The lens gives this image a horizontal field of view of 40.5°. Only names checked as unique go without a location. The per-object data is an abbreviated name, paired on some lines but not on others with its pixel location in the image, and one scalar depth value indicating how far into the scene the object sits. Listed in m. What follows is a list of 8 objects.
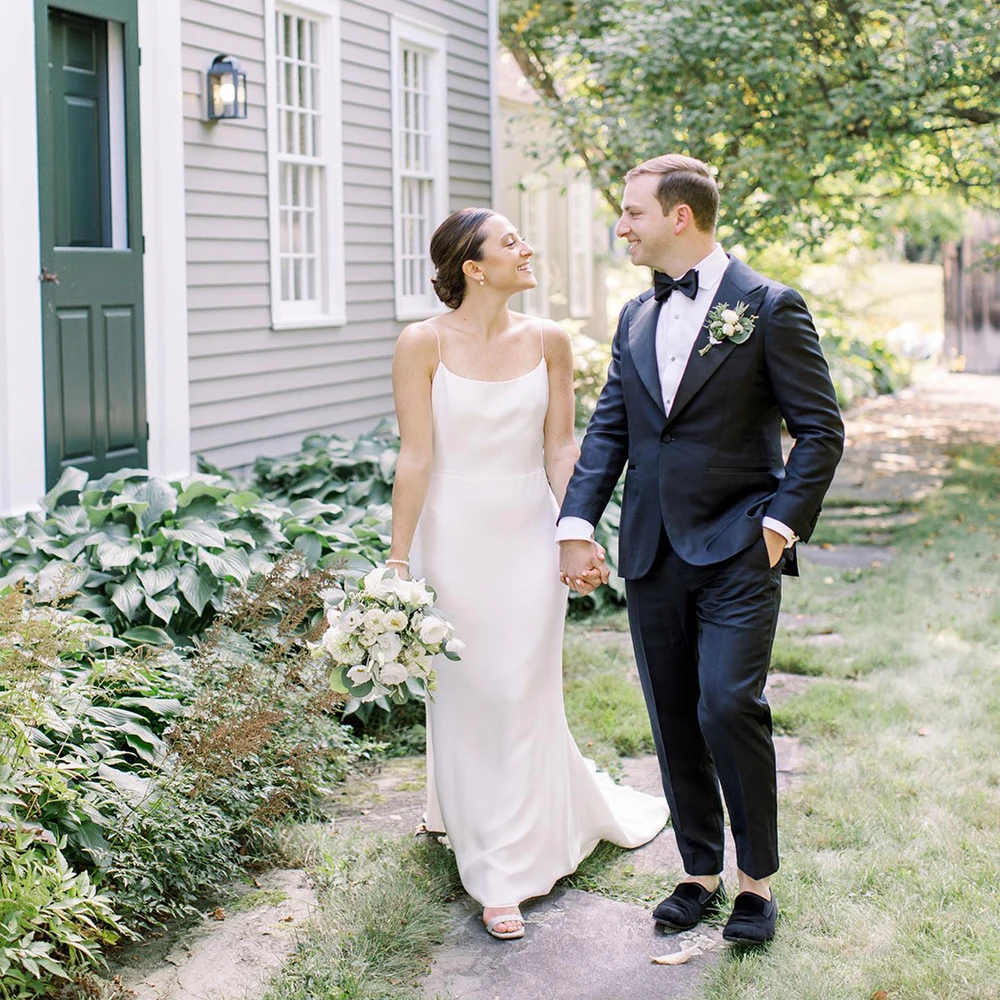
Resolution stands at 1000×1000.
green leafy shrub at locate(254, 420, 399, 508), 7.15
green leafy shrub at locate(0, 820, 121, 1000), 2.97
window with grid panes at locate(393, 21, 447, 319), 10.64
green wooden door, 6.60
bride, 3.85
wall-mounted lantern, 7.75
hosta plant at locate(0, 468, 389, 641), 5.04
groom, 3.37
